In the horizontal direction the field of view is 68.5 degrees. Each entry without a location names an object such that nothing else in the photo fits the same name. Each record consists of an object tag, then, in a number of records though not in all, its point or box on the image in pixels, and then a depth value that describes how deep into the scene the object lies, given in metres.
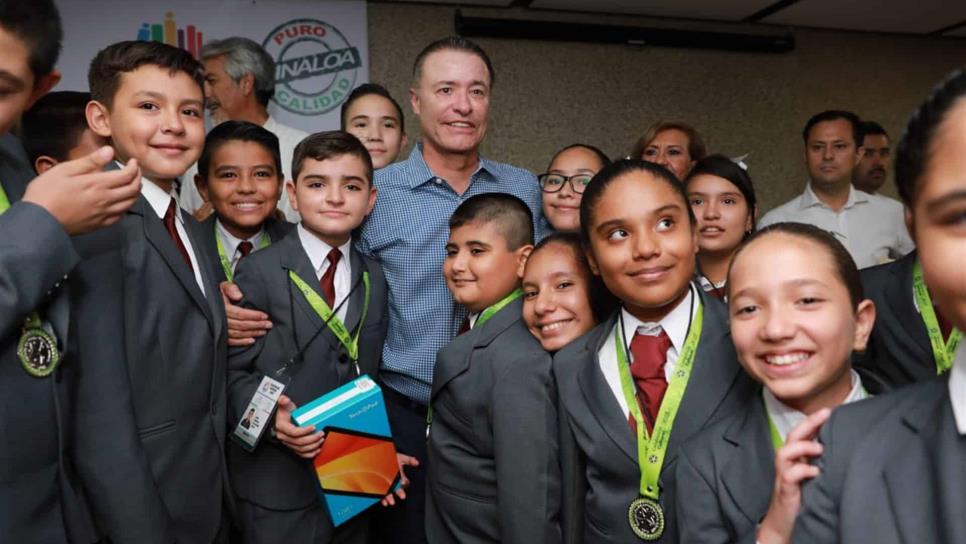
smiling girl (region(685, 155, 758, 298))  2.41
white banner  4.37
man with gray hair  3.54
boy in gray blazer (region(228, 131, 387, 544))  2.11
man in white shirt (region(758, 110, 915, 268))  3.70
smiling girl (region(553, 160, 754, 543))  1.58
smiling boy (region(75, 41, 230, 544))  1.48
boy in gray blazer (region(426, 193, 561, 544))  1.82
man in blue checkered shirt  2.38
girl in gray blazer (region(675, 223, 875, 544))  1.33
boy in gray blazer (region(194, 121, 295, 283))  2.47
